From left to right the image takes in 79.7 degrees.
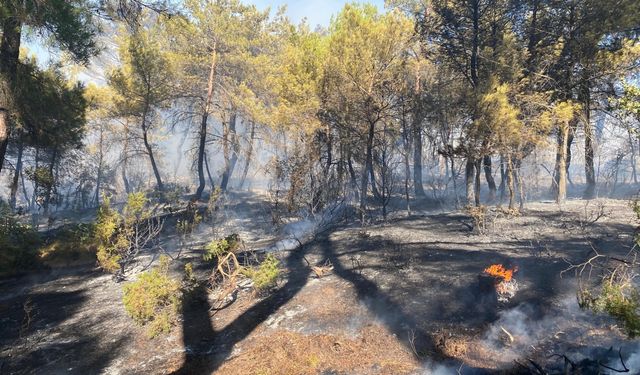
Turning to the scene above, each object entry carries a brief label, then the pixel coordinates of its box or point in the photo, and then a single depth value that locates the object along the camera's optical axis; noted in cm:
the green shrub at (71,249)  1225
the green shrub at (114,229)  1010
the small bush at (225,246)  903
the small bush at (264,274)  821
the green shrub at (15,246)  1130
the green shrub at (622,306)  399
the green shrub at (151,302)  699
